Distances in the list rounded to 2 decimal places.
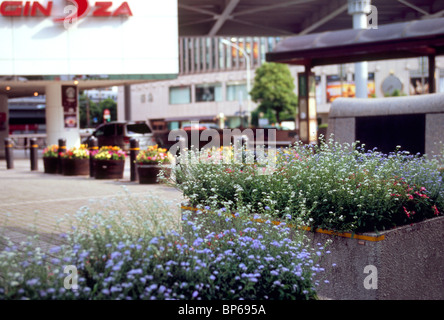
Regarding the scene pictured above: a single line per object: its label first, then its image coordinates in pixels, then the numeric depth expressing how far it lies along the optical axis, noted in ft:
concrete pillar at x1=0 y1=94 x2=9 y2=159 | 106.63
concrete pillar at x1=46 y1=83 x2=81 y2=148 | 89.25
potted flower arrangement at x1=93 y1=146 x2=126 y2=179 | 54.29
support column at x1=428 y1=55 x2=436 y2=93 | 57.77
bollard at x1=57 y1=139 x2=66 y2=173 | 62.03
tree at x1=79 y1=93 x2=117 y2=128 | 323.37
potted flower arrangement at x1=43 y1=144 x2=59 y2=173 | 62.85
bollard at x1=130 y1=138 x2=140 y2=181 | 51.93
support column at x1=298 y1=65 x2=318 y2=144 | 65.82
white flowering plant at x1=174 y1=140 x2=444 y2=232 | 16.94
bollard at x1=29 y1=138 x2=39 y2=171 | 66.59
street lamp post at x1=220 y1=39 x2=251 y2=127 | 245.59
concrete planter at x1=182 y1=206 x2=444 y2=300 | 16.20
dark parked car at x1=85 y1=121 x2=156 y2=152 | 93.61
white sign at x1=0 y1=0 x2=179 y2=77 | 80.23
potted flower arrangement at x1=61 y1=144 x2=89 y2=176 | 59.52
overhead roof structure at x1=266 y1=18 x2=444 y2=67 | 54.90
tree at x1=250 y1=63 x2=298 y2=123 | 224.33
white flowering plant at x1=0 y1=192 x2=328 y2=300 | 10.94
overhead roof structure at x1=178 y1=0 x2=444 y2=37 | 100.17
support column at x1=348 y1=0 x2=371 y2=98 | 80.41
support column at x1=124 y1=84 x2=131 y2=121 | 176.84
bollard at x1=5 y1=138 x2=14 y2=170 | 71.05
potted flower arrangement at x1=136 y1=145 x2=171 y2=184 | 48.91
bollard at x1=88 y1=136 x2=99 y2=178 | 56.95
